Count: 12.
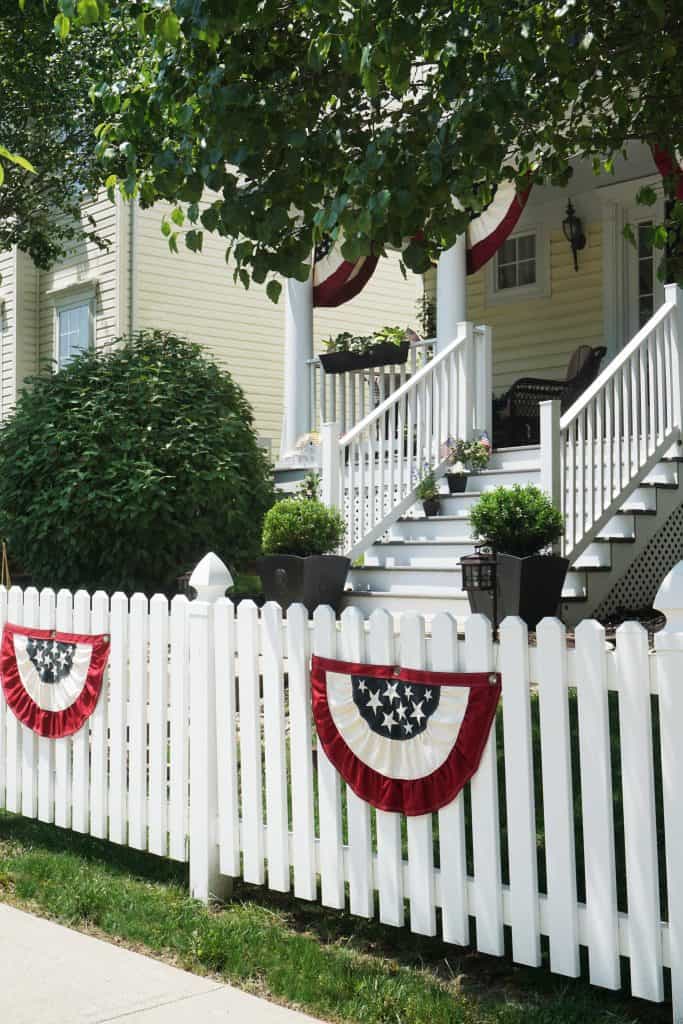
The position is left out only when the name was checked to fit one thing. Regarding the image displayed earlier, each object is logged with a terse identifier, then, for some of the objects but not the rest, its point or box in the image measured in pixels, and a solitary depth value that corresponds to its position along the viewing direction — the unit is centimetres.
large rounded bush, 1102
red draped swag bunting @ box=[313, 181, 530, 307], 1204
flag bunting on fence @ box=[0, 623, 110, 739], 493
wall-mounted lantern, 1365
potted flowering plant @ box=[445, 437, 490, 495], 1067
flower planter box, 1209
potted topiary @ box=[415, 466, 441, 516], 1053
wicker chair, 1202
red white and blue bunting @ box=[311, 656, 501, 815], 348
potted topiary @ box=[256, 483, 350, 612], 950
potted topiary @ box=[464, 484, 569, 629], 823
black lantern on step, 830
